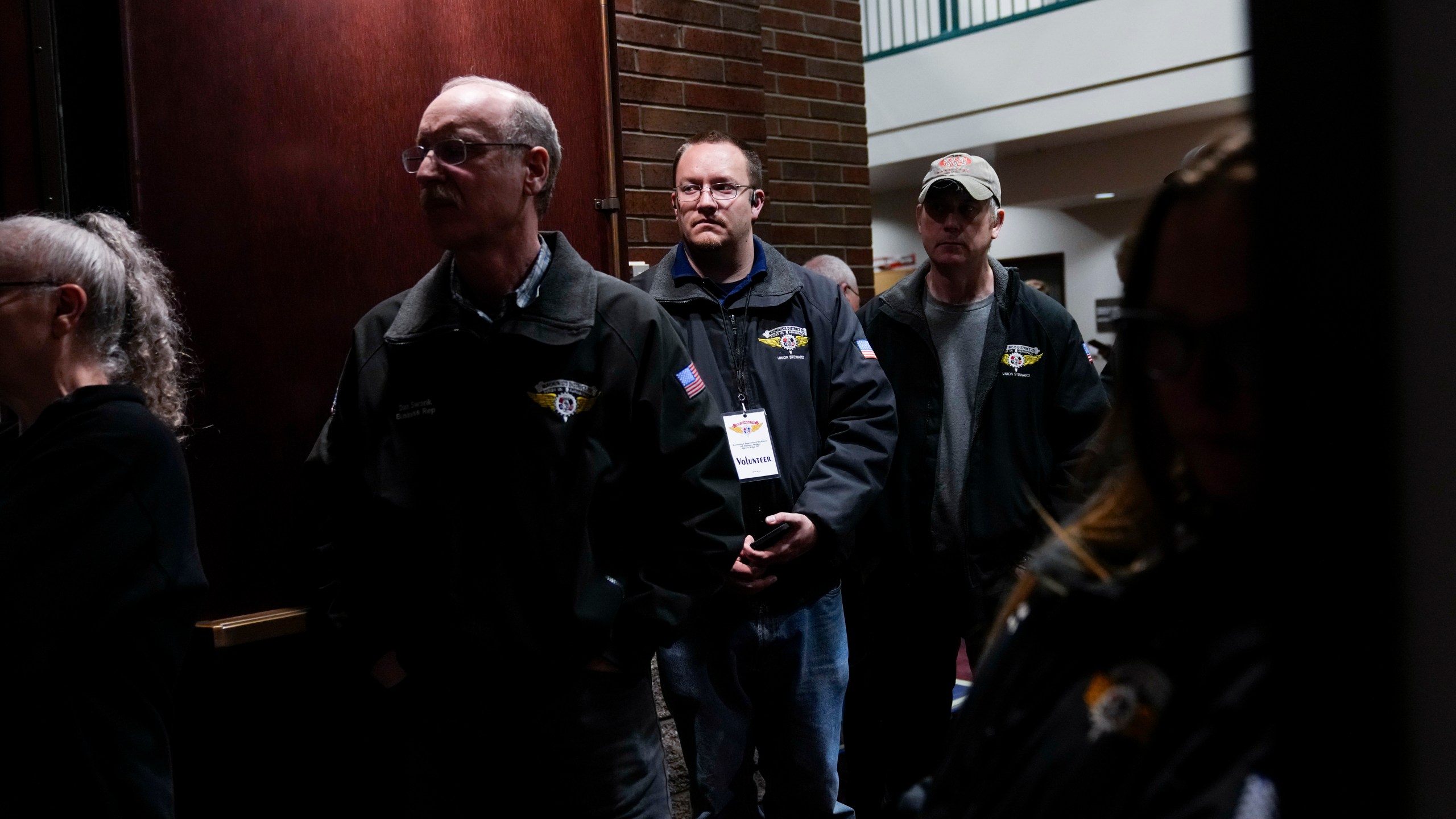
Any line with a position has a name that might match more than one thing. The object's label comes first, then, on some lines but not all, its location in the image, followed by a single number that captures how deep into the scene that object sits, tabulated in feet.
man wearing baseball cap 10.51
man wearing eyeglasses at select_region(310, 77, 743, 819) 7.26
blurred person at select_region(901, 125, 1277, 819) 1.88
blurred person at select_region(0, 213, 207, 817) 5.75
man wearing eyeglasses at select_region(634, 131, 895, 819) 9.75
